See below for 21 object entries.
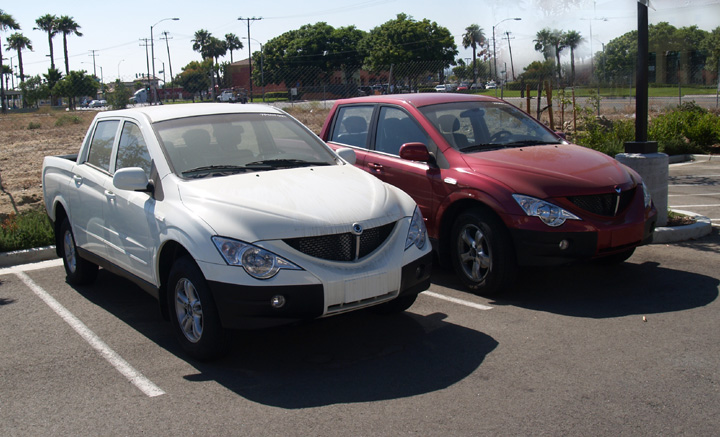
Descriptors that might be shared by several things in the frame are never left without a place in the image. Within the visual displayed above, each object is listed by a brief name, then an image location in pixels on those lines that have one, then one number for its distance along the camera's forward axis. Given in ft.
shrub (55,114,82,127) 123.65
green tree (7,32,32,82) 345.10
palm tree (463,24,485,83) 307.23
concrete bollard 25.90
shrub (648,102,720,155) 51.80
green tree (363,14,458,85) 266.16
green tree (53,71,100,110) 226.38
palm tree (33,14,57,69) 302.45
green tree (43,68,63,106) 263.08
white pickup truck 14.55
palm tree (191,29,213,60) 383.24
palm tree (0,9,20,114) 190.70
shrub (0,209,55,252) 27.09
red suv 19.39
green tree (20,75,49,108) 254.06
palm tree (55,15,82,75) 303.09
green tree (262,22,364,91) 291.99
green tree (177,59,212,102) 252.95
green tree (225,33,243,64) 386.40
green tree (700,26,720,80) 153.28
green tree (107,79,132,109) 125.49
